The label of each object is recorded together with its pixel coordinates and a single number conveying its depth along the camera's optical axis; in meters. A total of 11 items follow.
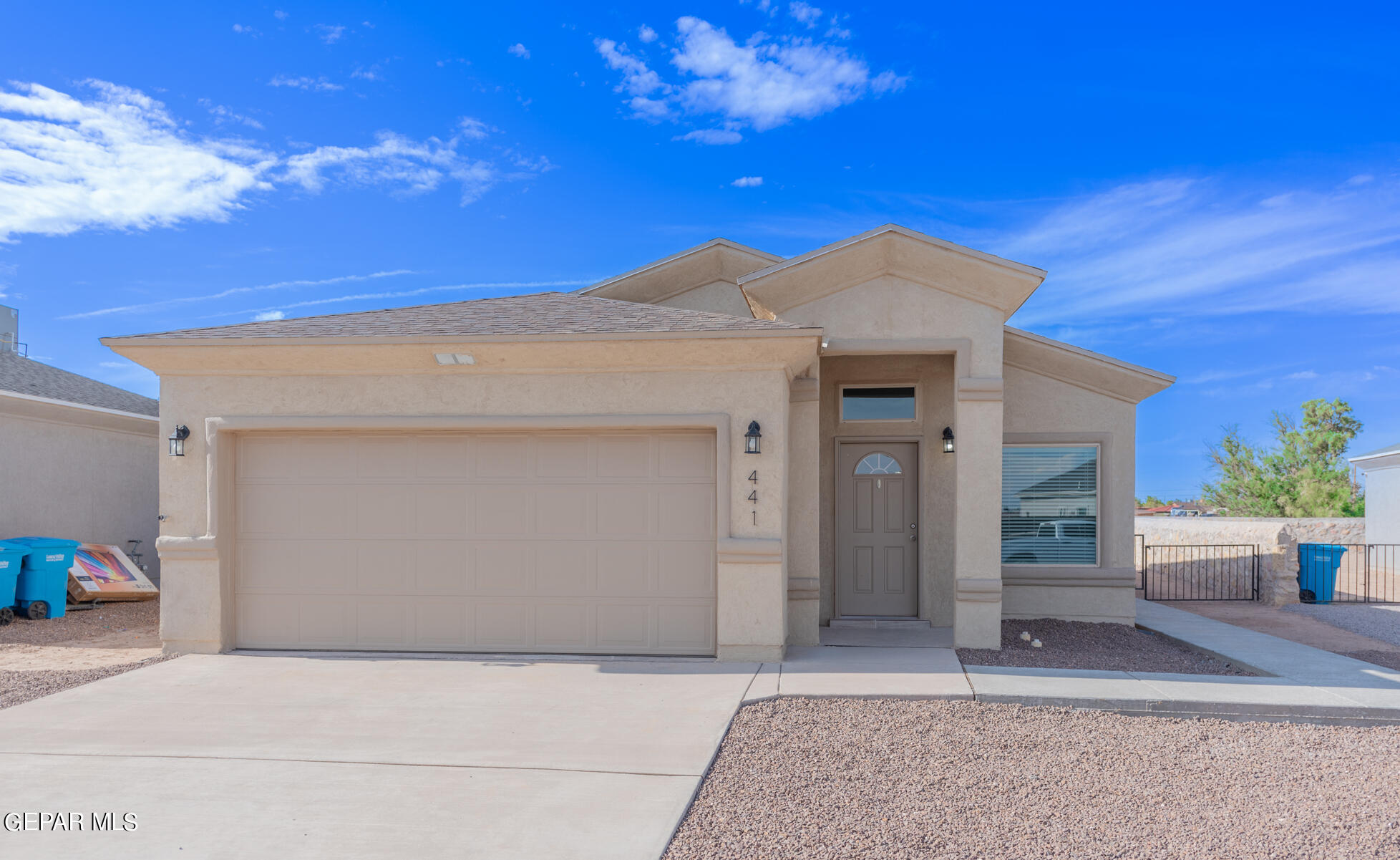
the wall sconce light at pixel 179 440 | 8.85
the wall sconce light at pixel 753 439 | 8.27
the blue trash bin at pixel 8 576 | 11.16
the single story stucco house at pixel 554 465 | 8.38
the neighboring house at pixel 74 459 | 13.02
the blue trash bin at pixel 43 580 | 11.51
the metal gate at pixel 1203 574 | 15.38
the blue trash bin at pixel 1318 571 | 15.14
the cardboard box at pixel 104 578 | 12.23
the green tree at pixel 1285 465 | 31.86
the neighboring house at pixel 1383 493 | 22.48
